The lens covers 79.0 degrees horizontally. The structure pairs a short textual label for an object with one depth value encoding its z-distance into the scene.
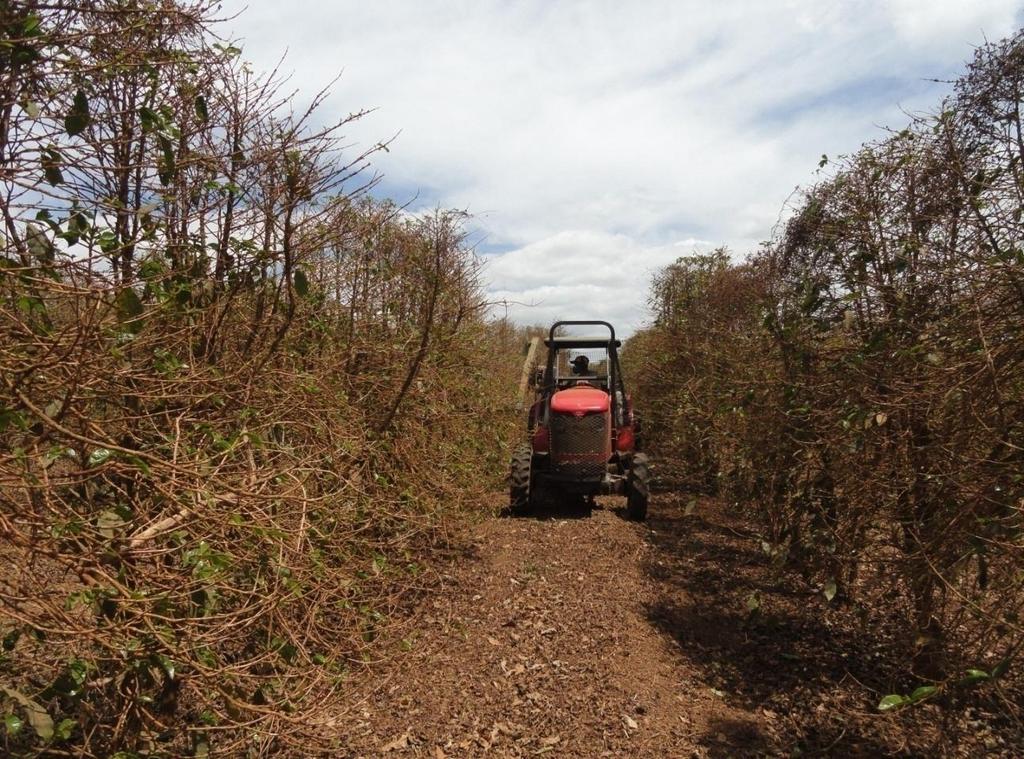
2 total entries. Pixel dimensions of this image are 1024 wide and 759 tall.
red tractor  7.43
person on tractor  9.05
